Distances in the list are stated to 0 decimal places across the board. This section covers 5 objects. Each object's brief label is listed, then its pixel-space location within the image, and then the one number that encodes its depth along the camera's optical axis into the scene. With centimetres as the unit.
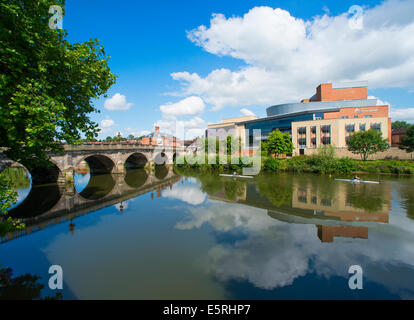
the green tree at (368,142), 4812
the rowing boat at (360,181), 2962
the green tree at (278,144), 5562
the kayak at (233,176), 3816
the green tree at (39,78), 763
